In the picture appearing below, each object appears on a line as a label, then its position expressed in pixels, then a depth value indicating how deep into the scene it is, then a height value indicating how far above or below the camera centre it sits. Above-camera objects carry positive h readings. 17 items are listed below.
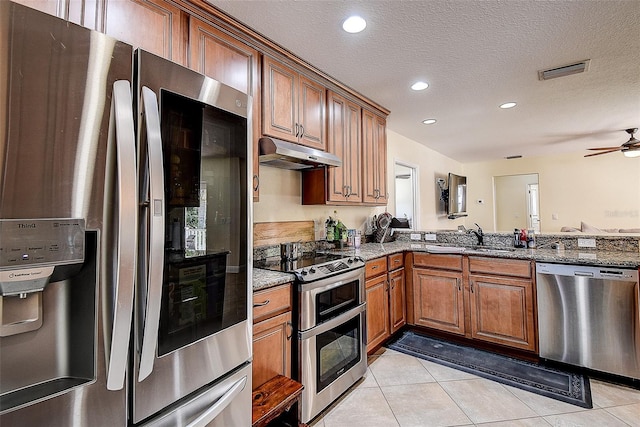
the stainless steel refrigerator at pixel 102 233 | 0.71 -0.03
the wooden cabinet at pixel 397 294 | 2.99 -0.77
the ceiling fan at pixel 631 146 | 4.23 +1.01
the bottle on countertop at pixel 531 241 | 3.09 -0.24
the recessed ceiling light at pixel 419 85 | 2.76 +1.26
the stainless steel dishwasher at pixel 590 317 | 2.23 -0.79
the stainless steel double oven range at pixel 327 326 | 1.84 -0.71
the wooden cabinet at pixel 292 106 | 2.12 +0.89
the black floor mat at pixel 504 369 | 2.19 -1.27
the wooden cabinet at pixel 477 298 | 2.64 -0.76
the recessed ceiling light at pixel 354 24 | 1.86 +1.25
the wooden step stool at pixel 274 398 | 1.46 -0.92
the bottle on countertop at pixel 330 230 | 3.12 -0.10
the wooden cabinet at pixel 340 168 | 2.73 +0.51
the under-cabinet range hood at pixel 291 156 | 2.02 +0.49
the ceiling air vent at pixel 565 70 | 2.41 +1.23
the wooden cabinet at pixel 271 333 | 1.64 -0.65
